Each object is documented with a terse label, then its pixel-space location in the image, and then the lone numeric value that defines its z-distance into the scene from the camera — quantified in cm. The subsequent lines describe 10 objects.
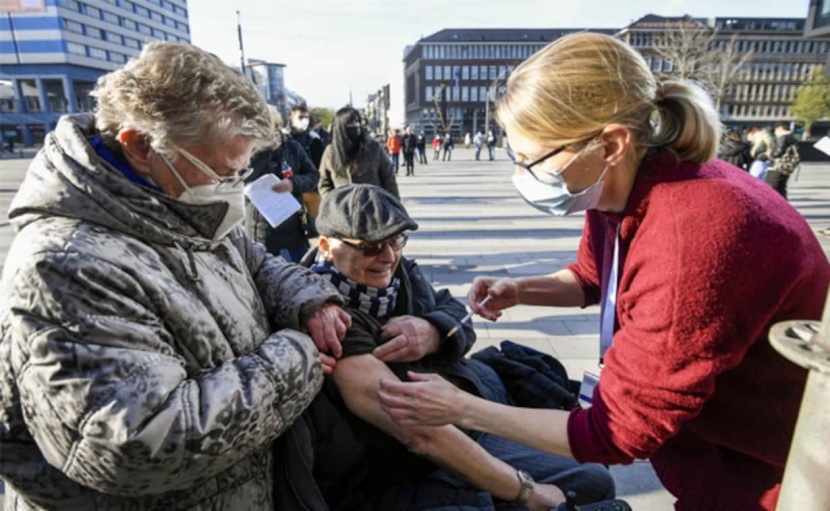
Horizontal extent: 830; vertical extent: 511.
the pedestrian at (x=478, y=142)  2795
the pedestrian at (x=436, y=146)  3103
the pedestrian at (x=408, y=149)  1920
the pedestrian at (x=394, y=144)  1742
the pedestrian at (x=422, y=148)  2549
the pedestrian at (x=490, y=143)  2742
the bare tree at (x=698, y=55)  3228
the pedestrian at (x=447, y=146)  2972
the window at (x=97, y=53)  5384
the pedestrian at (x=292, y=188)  457
